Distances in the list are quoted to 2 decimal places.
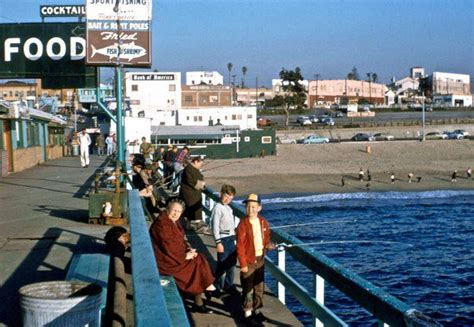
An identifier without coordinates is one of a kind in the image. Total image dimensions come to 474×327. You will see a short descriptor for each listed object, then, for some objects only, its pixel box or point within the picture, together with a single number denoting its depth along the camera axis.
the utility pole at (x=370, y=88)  183.12
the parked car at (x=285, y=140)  86.24
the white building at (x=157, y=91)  91.25
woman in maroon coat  7.99
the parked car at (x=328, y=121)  107.62
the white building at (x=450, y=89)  166.38
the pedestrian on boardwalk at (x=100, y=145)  49.22
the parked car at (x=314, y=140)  83.29
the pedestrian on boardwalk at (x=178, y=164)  19.14
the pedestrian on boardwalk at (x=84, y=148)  33.48
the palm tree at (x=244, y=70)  178.50
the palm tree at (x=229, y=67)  174.50
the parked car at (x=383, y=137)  87.87
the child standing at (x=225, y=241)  9.18
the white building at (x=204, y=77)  156.00
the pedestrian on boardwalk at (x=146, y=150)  26.95
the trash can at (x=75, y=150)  53.19
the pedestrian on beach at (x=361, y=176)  53.64
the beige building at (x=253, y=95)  176.57
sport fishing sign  20.19
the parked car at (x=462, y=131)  93.16
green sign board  31.06
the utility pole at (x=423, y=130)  86.91
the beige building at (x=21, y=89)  103.29
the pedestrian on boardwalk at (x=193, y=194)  13.40
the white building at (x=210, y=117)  84.38
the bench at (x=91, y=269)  7.52
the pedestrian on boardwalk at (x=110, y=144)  46.66
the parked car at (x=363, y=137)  88.15
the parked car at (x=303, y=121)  112.44
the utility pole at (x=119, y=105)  19.59
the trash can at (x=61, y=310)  5.52
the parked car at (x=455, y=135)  87.89
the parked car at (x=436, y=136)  88.56
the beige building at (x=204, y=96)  115.19
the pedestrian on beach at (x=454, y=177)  54.41
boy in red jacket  8.10
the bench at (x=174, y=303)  5.89
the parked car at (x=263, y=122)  108.75
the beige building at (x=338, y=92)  178.50
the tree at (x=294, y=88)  133.88
